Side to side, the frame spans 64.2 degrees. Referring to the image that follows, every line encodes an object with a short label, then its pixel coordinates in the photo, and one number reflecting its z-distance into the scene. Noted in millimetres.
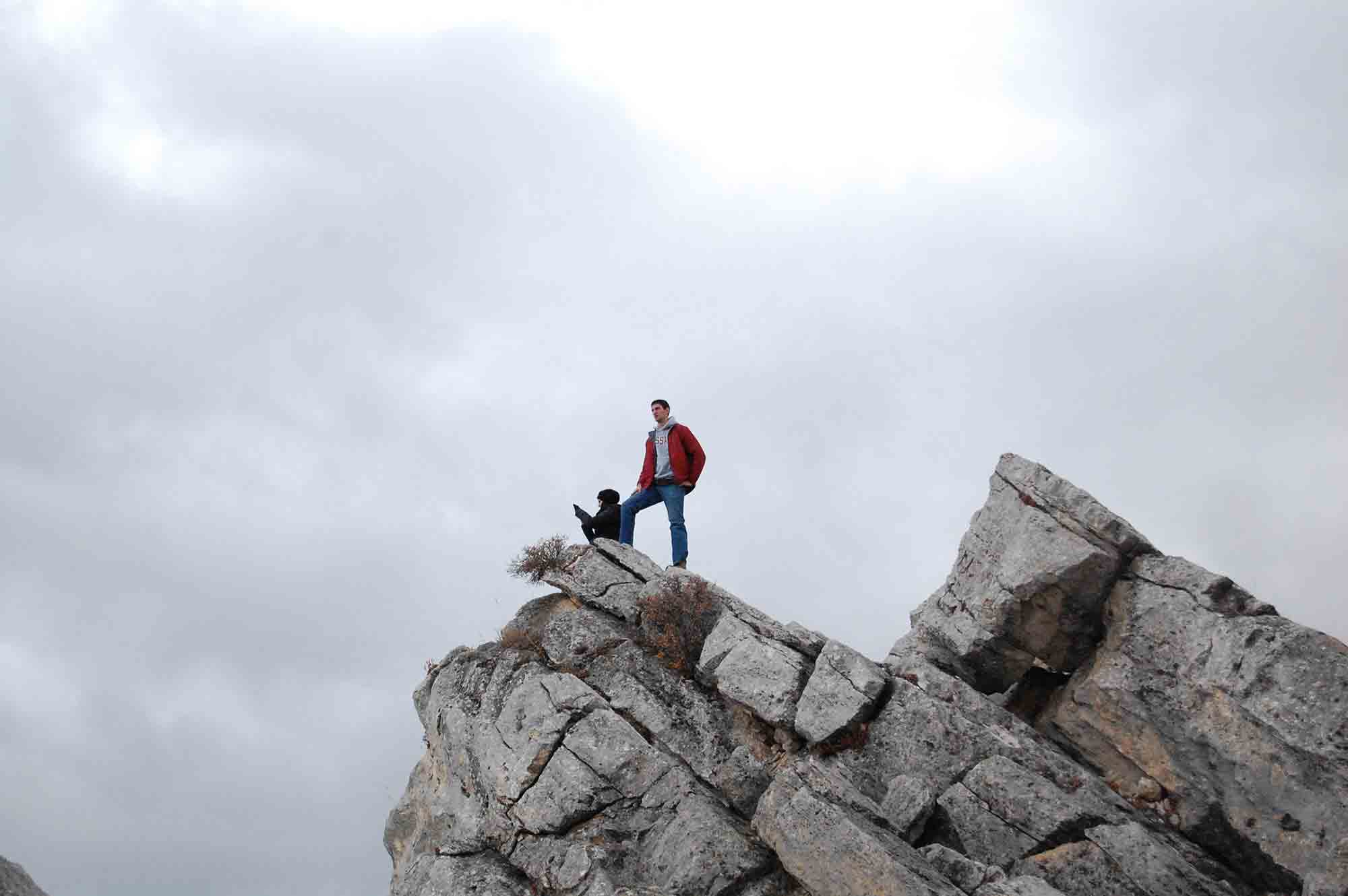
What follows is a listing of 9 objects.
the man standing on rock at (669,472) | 27656
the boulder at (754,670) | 20953
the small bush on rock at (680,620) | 22938
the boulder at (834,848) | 15727
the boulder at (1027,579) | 20844
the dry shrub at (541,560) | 27609
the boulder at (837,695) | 20266
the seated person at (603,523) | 29328
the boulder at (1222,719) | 17297
